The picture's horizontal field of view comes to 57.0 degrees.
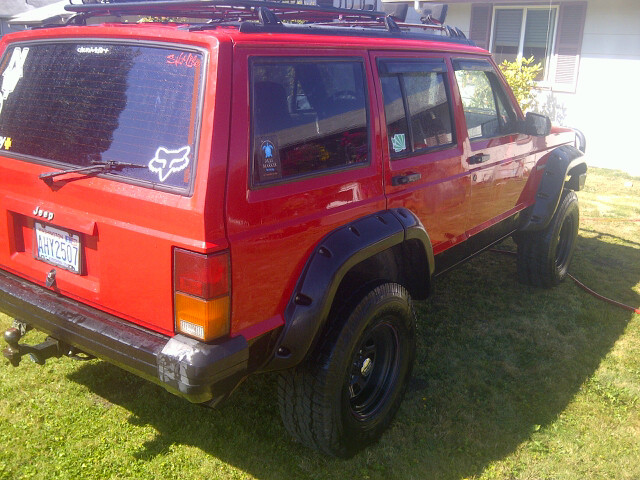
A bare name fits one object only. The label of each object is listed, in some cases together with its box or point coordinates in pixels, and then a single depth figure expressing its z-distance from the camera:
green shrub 10.02
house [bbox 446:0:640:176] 9.84
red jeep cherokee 2.24
